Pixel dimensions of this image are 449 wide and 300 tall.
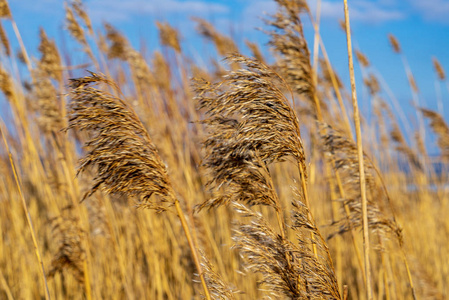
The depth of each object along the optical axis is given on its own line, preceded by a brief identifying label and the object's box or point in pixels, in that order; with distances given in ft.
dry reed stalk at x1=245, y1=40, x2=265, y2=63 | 22.60
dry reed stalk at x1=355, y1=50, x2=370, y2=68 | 28.17
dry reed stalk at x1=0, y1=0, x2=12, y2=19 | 15.69
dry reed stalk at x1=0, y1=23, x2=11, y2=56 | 18.03
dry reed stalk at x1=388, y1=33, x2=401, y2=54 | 30.91
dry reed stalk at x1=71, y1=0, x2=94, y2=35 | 18.58
